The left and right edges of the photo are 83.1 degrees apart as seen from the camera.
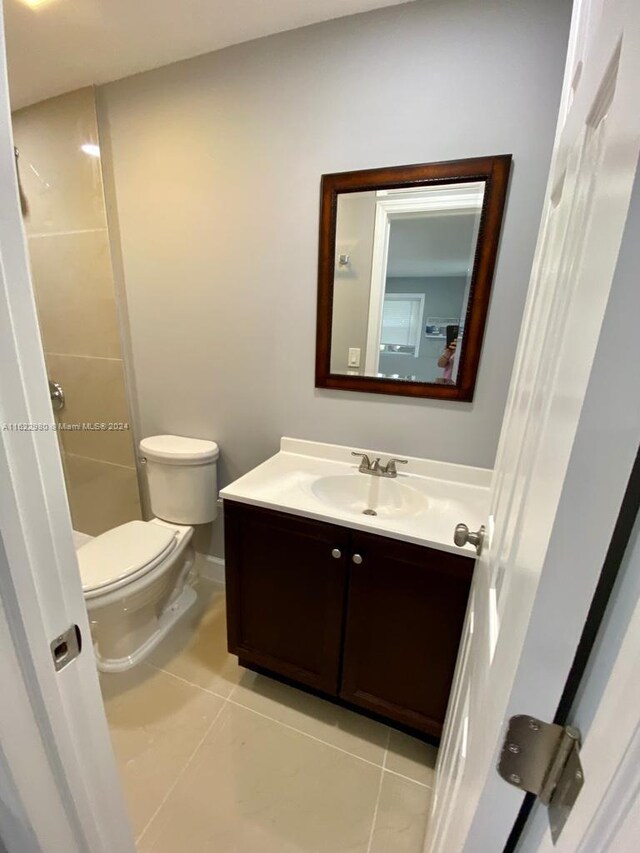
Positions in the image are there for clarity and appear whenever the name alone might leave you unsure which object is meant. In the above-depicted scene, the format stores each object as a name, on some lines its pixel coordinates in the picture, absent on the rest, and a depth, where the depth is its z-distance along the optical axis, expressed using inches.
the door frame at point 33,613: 16.4
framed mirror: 46.4
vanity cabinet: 41.5
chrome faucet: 55.9
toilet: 54.4
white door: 9.8
